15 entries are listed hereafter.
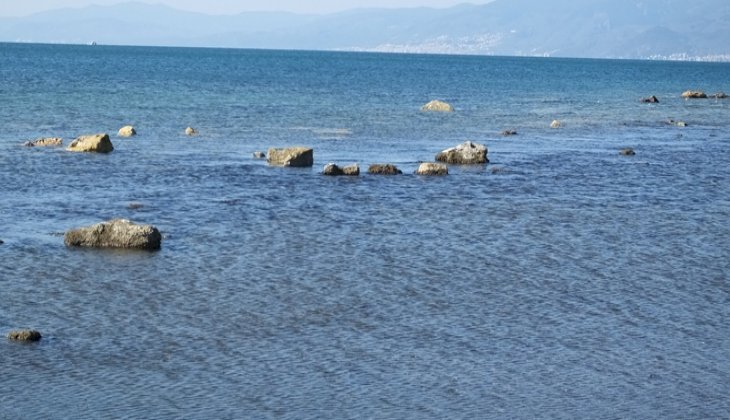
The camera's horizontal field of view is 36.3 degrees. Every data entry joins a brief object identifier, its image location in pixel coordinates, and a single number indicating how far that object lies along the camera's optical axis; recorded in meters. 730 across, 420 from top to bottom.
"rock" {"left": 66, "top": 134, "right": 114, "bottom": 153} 54.59
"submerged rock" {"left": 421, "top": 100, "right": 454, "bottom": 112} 92.75
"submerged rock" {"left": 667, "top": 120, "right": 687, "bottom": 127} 85.09
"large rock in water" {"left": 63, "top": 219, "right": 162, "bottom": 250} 32.09
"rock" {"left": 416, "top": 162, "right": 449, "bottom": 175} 49.84
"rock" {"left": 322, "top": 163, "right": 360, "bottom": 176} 48.59
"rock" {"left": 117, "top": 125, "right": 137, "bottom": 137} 63.78
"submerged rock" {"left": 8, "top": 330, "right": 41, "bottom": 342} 23.22
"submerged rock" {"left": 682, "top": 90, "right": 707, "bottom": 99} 129.62
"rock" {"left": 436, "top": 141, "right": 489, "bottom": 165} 54.03
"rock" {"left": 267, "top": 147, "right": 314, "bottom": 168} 51.16
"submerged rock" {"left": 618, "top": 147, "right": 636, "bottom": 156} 61.44
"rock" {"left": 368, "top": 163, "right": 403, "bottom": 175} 49.56
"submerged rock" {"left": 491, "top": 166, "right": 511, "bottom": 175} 51.64
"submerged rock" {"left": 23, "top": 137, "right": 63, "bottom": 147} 56.25
